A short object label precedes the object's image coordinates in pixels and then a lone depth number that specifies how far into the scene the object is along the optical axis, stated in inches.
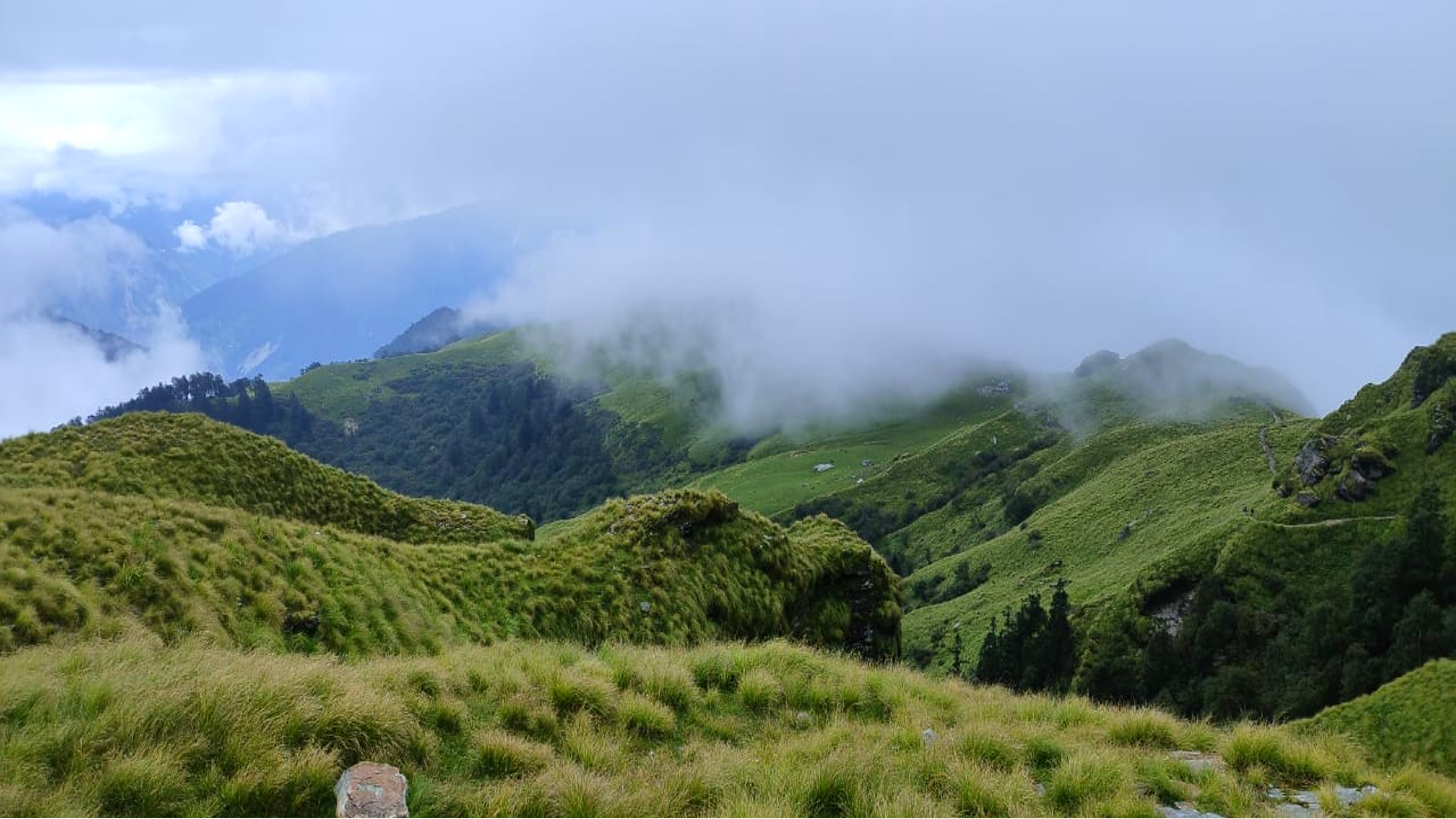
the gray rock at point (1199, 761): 444.8
